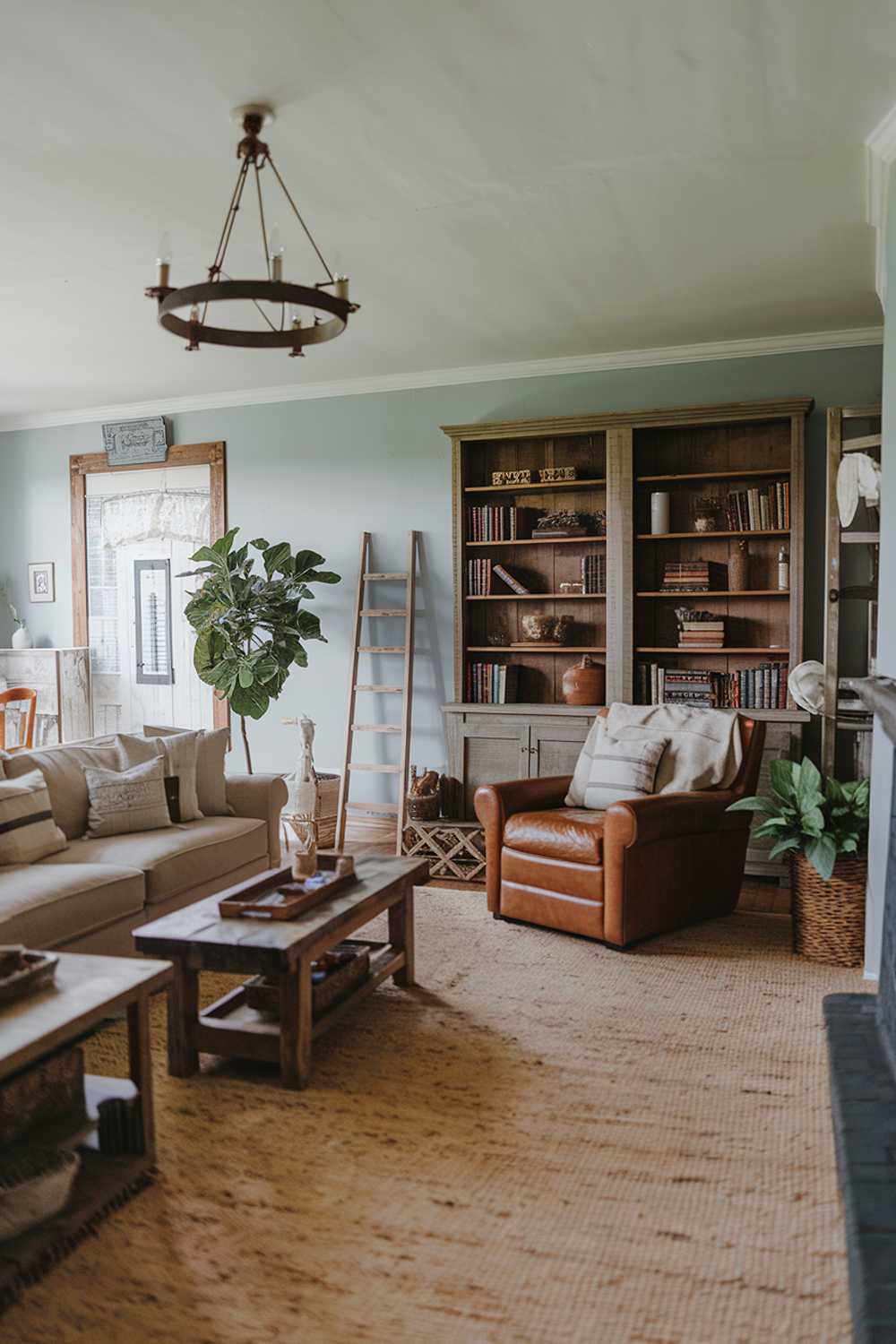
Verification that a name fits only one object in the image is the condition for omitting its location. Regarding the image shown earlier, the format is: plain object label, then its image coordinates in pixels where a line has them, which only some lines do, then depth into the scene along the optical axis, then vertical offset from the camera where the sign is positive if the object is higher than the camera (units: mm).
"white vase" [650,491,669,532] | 5473 +617
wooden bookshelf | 5344 +386
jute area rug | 1893 -1304
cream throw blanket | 4331 -525
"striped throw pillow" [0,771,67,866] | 3539 -702
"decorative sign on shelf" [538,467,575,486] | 5684 +862
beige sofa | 3182 -860
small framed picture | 7379 +346
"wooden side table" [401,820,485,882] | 5238 -1179
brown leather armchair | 3881 -958
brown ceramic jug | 5570 -335
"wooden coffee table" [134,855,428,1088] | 2740 -942
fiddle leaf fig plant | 6004 +39
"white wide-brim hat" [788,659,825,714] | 4641 -291
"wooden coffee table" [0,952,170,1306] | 2000 -994
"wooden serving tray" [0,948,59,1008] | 2180 -775
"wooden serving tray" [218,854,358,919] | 2953 -833
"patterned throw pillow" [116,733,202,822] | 4266 -556
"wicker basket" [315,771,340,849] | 6074 -1128
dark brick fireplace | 1796 -1194
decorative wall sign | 6949 +1314
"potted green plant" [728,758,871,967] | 3766 -884
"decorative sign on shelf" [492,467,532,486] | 5793 +858
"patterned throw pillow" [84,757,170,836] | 3984 -700
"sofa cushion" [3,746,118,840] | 3926 -603
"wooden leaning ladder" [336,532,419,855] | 5977 -380
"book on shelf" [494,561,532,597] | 5836 +261
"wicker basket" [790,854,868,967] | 3773 -1110
